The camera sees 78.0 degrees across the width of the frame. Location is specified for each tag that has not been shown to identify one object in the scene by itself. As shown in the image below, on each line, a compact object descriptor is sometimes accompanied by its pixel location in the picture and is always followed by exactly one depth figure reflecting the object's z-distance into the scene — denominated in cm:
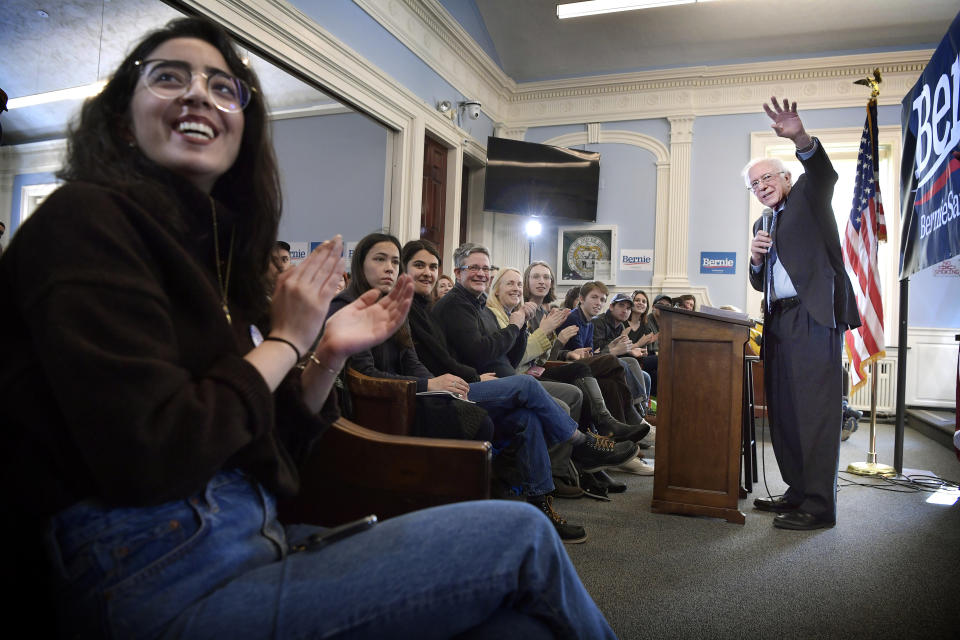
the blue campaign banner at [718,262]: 636
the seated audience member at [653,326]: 509
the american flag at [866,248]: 327
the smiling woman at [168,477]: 56
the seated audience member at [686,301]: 536
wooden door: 559
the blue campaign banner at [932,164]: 246
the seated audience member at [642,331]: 466
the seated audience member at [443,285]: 402
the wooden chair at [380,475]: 97
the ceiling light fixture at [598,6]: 526
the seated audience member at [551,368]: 297
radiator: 589
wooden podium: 238
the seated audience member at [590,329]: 384
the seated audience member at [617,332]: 398
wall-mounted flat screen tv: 651
